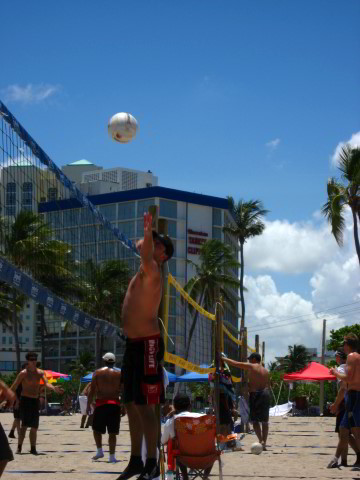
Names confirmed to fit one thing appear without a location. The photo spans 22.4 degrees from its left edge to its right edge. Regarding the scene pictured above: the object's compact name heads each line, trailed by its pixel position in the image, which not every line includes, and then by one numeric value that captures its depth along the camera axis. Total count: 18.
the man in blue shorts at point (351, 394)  10.47
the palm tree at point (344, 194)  32.88
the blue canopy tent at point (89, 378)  31.77
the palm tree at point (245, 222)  67.44
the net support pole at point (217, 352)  11.59
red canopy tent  37.12
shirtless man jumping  6.17
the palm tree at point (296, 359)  101.94
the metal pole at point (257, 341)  23.48
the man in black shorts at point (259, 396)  14.46
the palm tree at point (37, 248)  43.16
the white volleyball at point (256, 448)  11.42
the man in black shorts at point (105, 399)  11.89
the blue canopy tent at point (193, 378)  31.36
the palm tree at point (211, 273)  63.47
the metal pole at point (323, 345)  60.34
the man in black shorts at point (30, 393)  12.84
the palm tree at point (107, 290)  51.50
